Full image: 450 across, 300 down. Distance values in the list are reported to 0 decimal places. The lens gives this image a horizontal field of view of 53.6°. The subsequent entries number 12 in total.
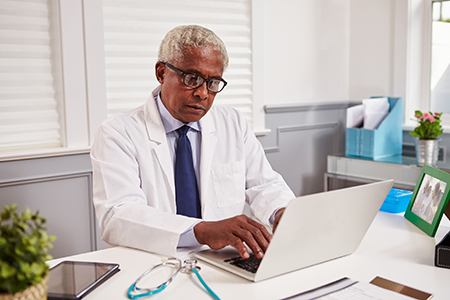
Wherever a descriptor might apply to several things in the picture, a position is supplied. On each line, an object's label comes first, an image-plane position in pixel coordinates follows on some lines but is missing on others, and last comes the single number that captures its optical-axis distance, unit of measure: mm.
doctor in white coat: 1216
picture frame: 1326
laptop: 953
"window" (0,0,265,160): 2201
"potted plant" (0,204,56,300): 644
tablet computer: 904
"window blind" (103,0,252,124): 2484
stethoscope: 914
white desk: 946
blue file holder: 2945
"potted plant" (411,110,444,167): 2672
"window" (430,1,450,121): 3014
